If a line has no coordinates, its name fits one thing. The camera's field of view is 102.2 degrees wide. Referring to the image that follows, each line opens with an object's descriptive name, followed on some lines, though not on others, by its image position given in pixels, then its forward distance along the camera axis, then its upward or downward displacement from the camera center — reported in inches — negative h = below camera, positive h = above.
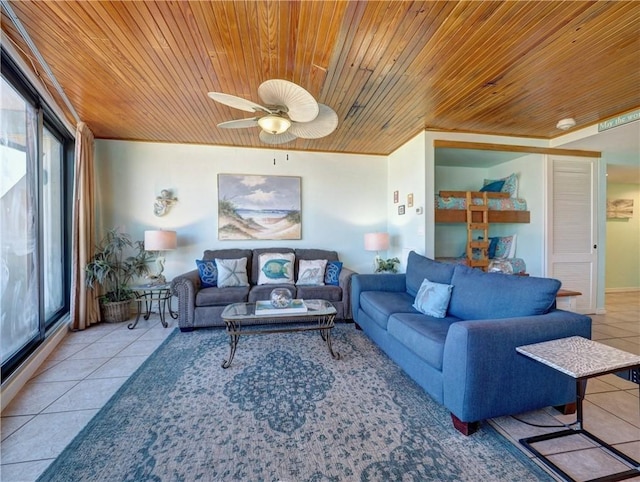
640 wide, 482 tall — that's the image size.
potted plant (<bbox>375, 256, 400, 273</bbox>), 155.1 -16.8
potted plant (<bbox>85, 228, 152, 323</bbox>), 122.3 -16.6
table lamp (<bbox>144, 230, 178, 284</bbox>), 130.4 -1.4
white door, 142.6 +6.3
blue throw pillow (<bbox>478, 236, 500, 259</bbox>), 155.5 -6.0
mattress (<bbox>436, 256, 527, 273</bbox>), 139.4 -15.1
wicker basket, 129.5 -37.3
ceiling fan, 67.4 +36.5
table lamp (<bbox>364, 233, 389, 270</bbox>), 150.0 -2.2
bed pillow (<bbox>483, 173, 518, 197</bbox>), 151.2 +30.7
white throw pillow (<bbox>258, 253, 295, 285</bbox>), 138.7 -17.2
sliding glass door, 75.2 +5.2
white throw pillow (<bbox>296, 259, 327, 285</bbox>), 139.1 -18.9
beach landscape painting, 156.1 +18.7
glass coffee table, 87.1 -27.0
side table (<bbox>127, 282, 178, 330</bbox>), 125.2 -32.1
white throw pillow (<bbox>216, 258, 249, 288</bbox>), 132.0 -18.4
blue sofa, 55.6 -26.4
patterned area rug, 48.9 -44.1
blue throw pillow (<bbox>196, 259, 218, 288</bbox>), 134.1 -19.1
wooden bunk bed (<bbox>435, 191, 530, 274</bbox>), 137.4 +12.4
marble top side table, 43.4 -22.1
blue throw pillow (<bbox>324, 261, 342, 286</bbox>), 140.5 -20.2
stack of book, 89.3 -25.7
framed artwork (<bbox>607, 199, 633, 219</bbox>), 209.3 +23.5
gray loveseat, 118.9 -27.7
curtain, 119.3 -1.7
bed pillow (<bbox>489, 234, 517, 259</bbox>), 148.4 -5.7
